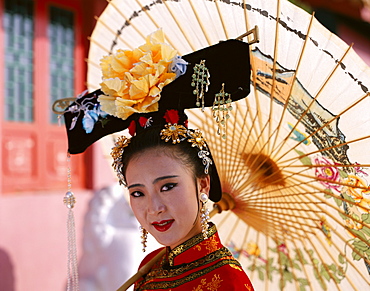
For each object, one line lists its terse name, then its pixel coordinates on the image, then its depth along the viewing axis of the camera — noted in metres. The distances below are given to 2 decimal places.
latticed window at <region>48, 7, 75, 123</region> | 4.32
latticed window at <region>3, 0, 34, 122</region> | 4.01
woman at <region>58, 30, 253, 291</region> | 1.50
